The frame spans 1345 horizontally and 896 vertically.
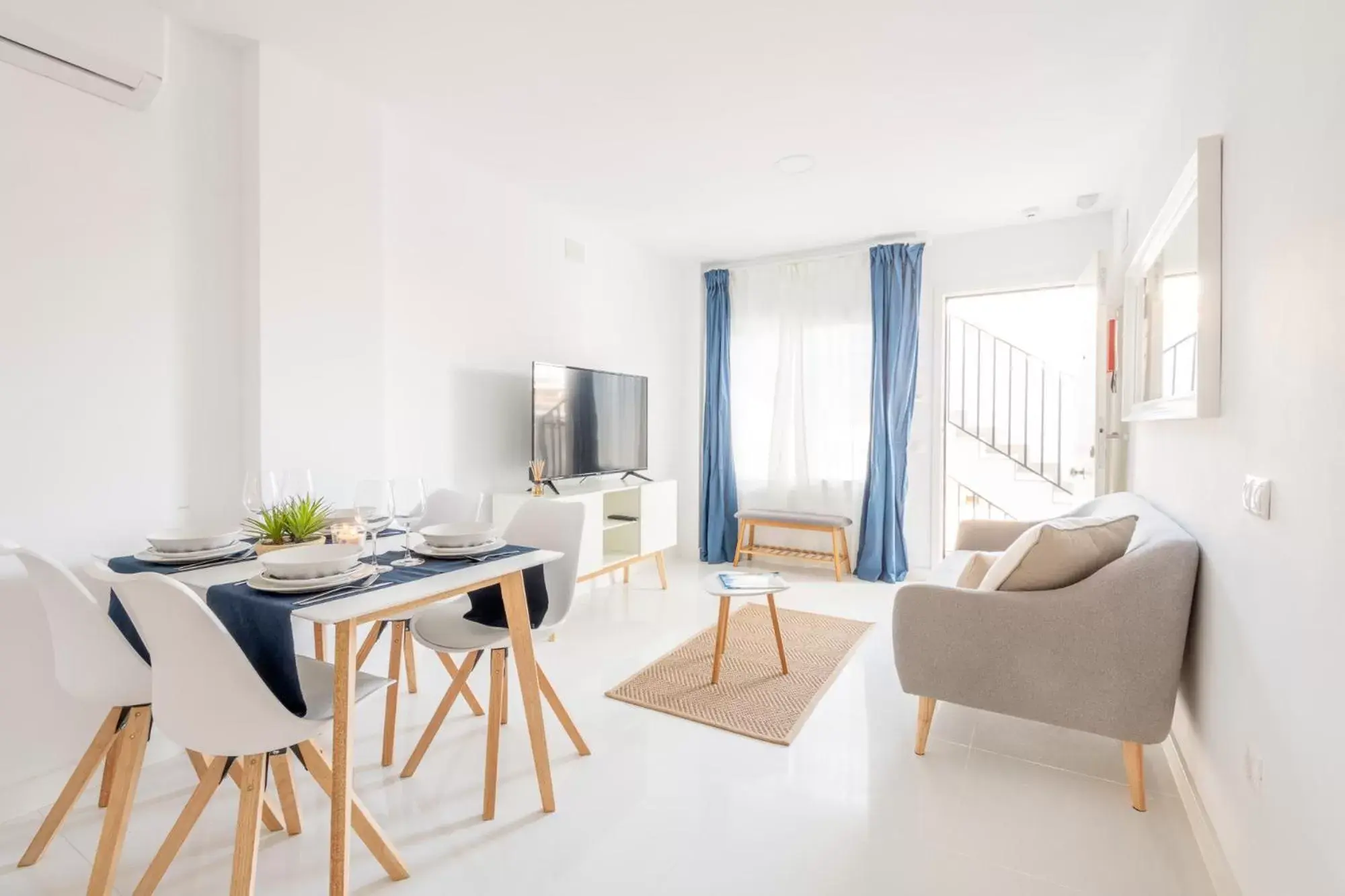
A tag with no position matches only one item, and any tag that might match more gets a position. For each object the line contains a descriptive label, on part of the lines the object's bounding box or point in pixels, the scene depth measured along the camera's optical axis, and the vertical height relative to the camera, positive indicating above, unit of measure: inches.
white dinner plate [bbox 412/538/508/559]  74.1 -13.2
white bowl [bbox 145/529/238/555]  73.0 -12.0
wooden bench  187.8 -27.4
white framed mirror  68.2 +18.2
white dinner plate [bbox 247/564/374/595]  59.1 -13.7
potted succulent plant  73.7 -10.4
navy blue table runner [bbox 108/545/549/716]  56.2 -17.2
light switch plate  53.2 -4.6
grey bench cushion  187.2 -23.2
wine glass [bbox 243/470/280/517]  78.7 -7.1
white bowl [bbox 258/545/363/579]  60.6 -11.9
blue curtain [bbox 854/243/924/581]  186.1 +12.0
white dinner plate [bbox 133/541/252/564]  71.6 -13.6
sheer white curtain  197.0 +19.1
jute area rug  99.7 -42.8
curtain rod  185.6 +59.6
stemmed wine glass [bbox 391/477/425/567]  82.5 -8.1
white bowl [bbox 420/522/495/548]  75.6 -11.6
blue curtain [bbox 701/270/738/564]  213.6 -2.5
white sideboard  154.8 -22.6
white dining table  56.0 -19.4
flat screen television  152.3 +5.0
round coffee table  108.4 -28.5
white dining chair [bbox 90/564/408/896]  50.6 -22.3
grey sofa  74.1 -25.3
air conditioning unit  75.4 +48.4
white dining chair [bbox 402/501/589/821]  77.2 -25.0
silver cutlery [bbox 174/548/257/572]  71.4 -14.3
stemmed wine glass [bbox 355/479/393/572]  82.4 -8.6
